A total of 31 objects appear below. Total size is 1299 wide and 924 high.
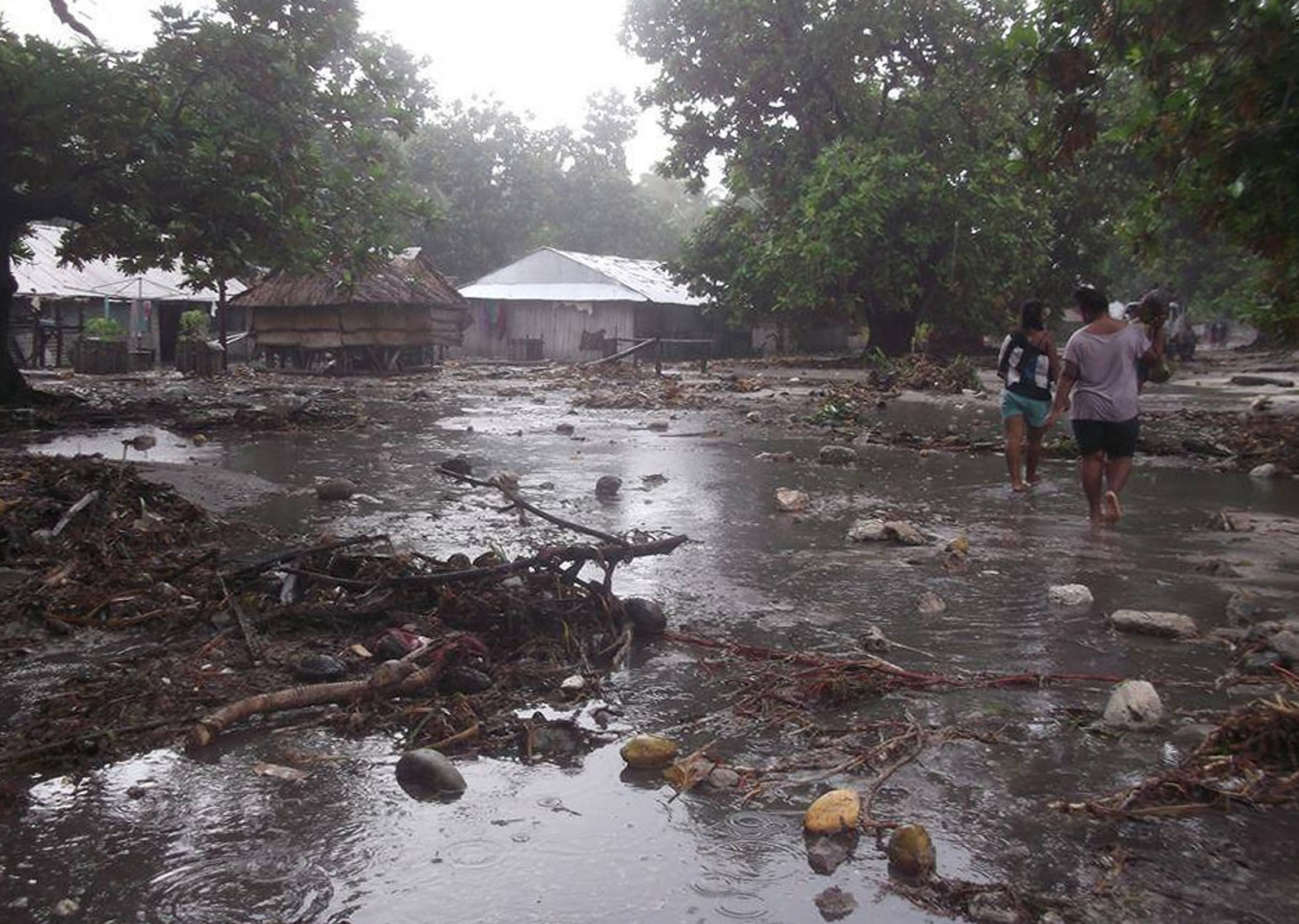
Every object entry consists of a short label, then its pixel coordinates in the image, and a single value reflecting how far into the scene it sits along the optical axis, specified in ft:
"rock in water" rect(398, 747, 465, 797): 9.87
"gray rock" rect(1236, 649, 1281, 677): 12.82
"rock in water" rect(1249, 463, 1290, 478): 31.27
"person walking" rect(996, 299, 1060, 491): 26.66
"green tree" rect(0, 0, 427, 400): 39.52
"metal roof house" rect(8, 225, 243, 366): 87.35
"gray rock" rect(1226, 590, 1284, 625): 15.37
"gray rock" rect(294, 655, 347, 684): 12.33
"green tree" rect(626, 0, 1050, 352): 78.38
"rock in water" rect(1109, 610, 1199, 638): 14.58
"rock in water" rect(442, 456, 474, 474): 28.66
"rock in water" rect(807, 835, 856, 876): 8.47
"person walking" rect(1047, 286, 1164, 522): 22.54
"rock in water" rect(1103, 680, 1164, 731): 11.19
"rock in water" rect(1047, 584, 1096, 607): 16.44
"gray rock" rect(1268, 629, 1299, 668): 12.94
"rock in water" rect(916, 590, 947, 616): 15.99
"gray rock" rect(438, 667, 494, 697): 12.17
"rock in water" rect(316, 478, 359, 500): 25.31
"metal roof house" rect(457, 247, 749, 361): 118.11
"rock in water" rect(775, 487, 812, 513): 25.38
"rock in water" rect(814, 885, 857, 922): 7.83
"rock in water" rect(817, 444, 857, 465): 34.19
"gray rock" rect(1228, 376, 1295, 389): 69.51
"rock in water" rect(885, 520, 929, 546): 21.31
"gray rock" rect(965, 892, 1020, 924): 7.68
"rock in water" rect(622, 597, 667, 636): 14.60
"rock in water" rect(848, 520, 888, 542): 21.63
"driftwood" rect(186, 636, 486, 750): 11.05
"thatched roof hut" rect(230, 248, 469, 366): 83.82
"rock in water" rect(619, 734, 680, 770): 10.46
